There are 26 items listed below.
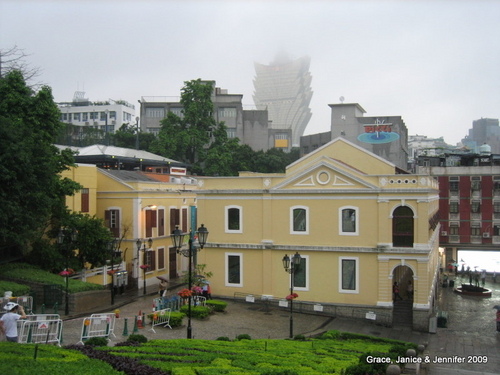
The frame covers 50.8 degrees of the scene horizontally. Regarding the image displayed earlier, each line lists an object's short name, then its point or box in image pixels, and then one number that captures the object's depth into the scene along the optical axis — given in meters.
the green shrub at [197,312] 26.10
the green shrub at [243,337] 20.77
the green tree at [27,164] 25.20
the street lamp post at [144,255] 35.72
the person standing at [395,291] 31.77
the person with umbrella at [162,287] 30.50
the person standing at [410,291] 32.41
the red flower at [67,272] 24.67
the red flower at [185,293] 20.05
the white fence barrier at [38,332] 16.02
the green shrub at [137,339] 17.94
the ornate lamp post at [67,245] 25.00
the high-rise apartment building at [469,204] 55.62
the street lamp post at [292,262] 23.42
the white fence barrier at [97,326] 18.17
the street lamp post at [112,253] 28.83
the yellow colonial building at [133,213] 36.81
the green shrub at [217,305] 28.72
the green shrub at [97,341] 16.98
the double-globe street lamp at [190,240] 19.43
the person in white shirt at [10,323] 14.80
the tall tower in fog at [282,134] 91.56
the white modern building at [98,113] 103.12
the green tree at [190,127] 59.60
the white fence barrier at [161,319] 22.88
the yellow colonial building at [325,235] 29.59
